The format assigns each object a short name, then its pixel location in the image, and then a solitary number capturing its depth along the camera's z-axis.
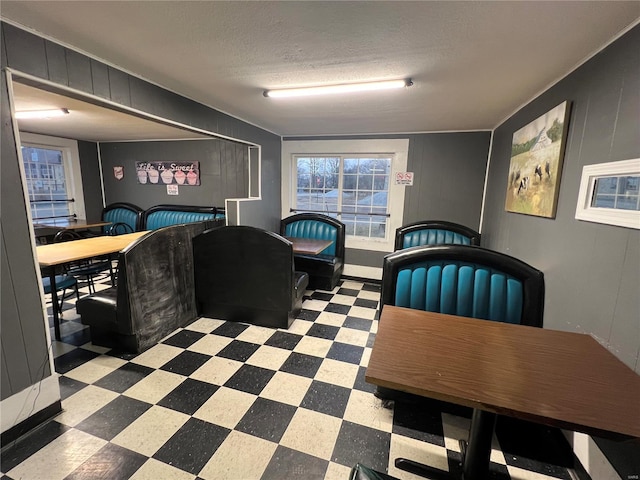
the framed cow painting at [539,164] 1.85
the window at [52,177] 4.68
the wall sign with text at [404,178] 4.25
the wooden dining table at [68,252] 2.36
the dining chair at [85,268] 3.10
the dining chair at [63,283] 2.66
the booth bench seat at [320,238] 4.04
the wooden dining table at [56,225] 3.96
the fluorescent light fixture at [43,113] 3.15
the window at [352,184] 4.36
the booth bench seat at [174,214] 4.80
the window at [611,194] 1.23
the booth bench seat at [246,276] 2.73
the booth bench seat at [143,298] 2.28
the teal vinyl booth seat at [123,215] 5.20
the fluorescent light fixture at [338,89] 2.18
